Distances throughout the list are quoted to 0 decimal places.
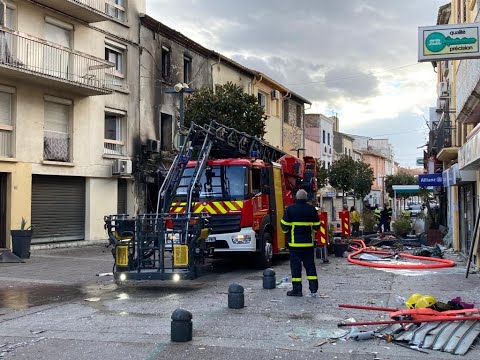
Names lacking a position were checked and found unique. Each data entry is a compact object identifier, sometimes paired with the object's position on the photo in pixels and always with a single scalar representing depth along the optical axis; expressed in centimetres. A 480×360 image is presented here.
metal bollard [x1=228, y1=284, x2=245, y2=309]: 787
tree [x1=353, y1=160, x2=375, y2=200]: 4488
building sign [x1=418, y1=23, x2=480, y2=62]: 844
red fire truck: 959
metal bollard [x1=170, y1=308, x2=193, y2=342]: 599
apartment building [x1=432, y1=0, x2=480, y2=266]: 1123
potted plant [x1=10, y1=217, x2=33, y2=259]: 1481
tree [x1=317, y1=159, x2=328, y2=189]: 3412
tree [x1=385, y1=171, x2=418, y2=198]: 6512
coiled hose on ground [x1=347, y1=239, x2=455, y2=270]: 1299
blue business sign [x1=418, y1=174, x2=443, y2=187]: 1836
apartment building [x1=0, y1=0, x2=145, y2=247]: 1684
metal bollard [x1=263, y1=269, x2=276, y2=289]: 963
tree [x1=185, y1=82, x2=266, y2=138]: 2125
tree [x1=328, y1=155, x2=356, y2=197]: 4469
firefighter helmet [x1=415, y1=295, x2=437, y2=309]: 680
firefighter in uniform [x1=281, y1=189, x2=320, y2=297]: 888
